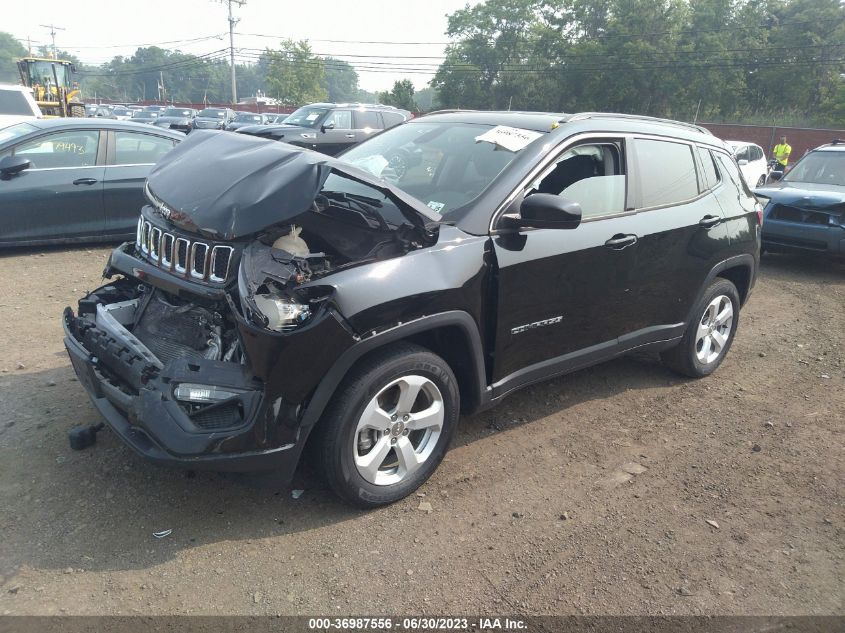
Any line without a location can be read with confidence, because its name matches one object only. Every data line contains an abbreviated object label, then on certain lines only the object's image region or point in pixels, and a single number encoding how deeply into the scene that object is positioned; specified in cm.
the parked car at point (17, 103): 1236
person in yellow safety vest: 2194
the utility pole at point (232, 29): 5672
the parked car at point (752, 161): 1539
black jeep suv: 276
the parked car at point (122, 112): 3720
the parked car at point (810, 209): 859
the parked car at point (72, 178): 689
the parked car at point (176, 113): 2669
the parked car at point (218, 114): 3224
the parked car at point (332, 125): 1411
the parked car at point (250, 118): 3242
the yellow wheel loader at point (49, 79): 2414
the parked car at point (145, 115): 3284
